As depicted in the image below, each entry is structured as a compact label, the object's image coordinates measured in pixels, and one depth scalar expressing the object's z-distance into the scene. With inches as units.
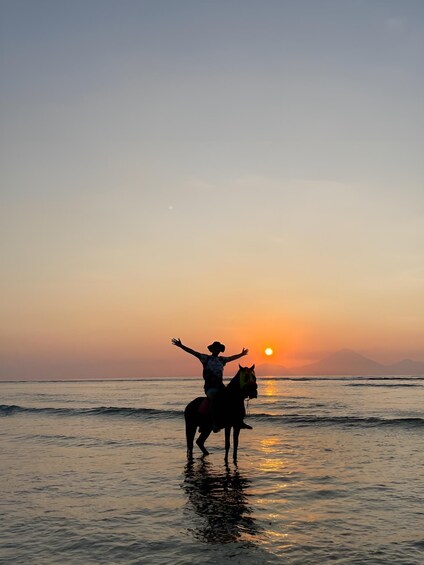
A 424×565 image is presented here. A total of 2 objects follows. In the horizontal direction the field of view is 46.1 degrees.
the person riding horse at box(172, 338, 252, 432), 561.6
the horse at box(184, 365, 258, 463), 538.6
